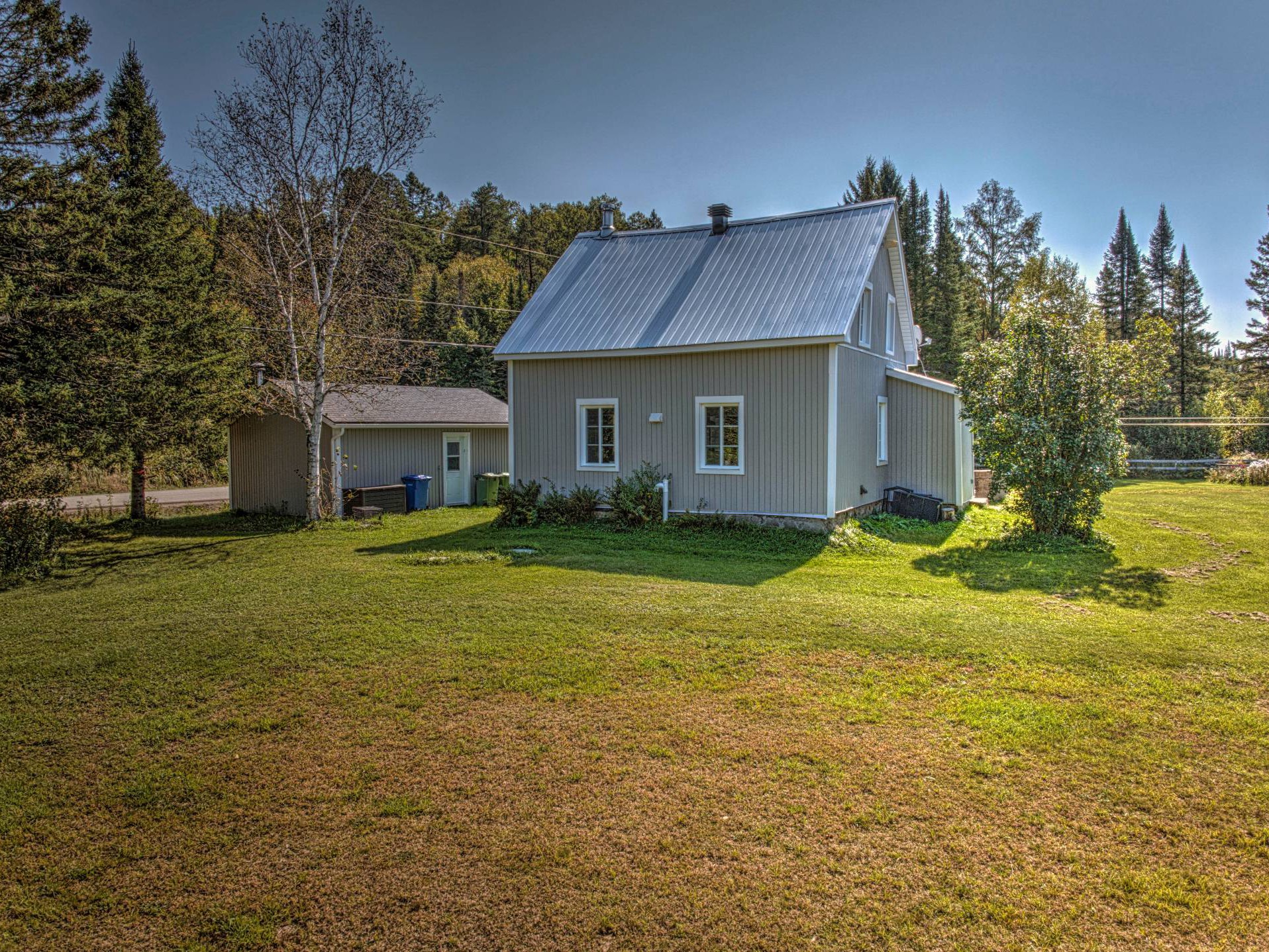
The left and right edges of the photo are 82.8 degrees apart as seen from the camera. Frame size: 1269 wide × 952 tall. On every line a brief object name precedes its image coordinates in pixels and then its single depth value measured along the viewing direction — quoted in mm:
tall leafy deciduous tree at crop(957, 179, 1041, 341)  33406
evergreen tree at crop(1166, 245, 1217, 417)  36438
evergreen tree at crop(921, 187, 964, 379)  34656
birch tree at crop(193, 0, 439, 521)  13898
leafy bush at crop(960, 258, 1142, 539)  10820
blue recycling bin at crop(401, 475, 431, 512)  17766
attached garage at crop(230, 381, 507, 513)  17188
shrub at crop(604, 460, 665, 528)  12727
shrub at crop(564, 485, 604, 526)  13438
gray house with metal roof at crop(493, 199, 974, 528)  11898
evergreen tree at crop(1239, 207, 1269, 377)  36125
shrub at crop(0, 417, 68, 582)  10219
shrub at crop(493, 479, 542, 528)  13641
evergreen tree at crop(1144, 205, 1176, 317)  39156
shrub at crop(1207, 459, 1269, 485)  20109
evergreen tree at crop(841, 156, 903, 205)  36000
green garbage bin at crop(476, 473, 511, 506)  19188
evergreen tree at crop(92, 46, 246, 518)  12125
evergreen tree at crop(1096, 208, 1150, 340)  38812
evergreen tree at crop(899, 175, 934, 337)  36312
